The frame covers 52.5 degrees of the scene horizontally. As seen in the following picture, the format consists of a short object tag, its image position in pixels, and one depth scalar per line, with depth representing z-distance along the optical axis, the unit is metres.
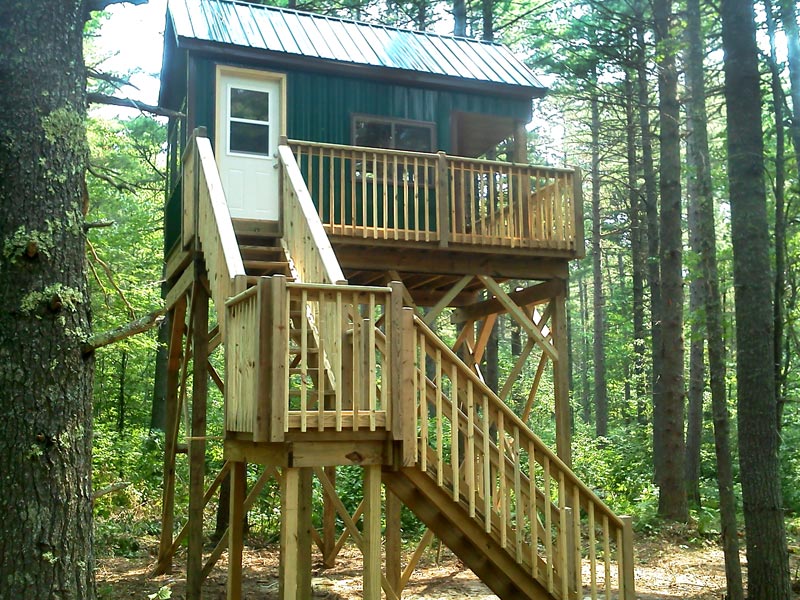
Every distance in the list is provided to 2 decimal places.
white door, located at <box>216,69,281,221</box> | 11.57
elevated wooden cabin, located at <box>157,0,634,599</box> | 6.71
